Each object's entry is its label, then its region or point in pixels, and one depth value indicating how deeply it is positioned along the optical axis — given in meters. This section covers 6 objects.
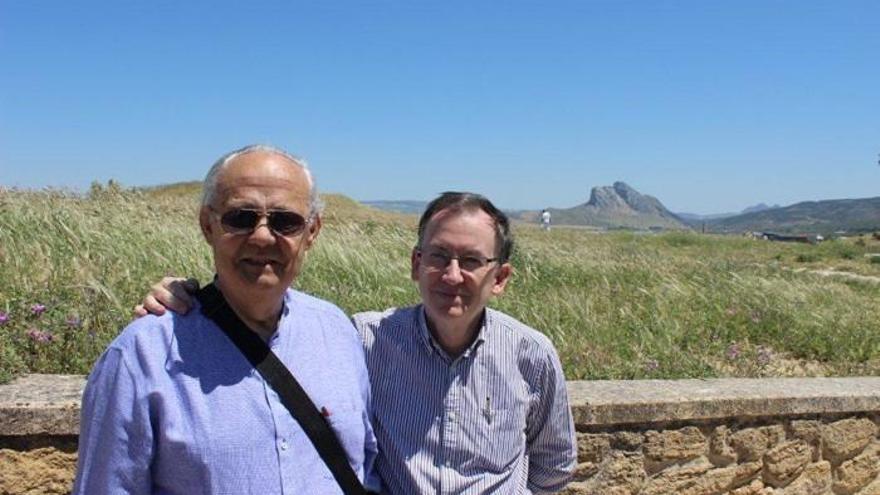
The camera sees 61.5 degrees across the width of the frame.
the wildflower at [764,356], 5.13
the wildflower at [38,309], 3.43
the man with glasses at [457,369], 2.29
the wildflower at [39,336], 3.26
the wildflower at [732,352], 5.23
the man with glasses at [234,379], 1.65
